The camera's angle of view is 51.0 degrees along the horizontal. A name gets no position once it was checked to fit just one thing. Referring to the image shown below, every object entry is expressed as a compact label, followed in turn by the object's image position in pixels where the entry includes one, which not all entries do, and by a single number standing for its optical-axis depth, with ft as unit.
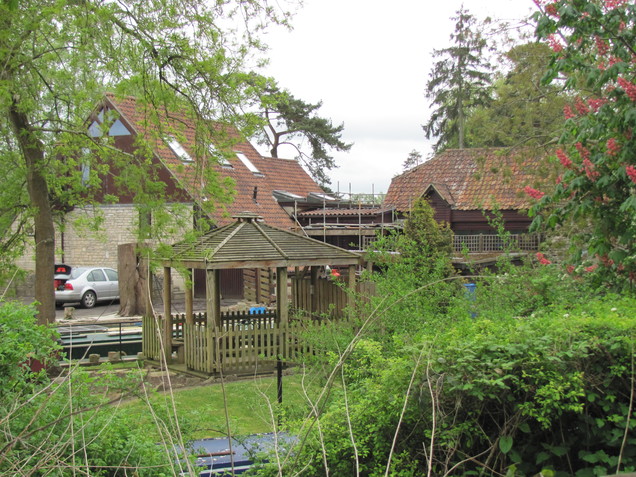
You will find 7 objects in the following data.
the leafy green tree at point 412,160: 177.17
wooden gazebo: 39.50
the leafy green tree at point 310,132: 133.69
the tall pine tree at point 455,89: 127.71
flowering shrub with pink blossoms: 20.97
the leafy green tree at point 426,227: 66.85
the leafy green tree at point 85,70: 31.89
